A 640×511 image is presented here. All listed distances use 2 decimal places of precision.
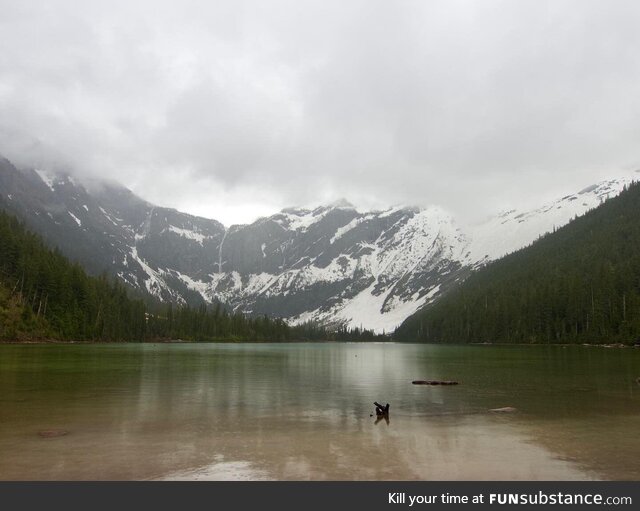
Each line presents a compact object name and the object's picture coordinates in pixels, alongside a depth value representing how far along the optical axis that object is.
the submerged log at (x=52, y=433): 23.47
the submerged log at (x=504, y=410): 32.34
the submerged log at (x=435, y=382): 48.50
